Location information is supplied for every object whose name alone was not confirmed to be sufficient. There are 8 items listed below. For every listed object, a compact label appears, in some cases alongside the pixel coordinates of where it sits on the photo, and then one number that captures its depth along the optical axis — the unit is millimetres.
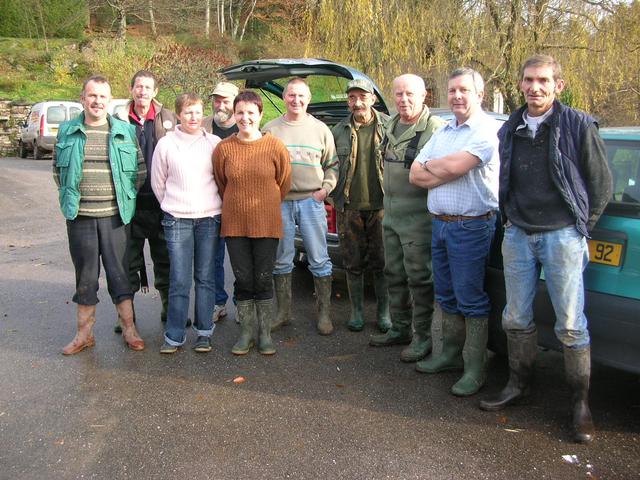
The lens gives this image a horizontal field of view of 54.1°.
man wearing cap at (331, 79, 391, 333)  5008
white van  19656
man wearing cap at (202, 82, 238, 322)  5422
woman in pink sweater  4609
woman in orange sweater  4523
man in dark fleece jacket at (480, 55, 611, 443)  3260
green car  3254
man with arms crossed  3820
